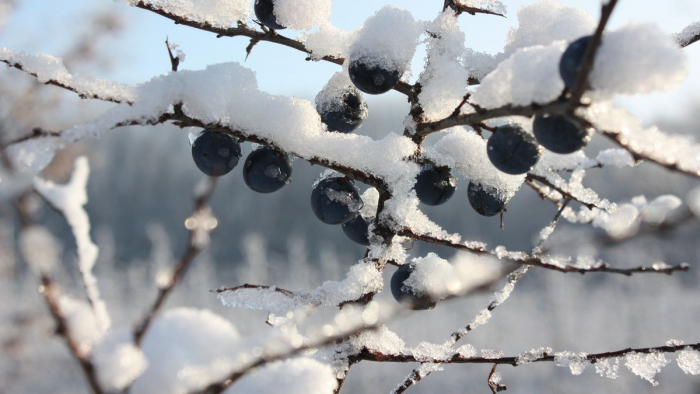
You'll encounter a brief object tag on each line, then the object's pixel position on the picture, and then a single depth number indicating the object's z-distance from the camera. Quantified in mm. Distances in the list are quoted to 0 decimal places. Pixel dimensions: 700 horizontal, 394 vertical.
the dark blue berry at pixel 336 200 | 333
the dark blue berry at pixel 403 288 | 331
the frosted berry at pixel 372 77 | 319
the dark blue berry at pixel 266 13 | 329
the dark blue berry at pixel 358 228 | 348
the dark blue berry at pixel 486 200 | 338
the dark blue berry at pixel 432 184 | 338
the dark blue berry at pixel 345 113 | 342
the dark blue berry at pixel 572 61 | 277
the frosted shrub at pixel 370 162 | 269
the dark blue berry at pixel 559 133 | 293
